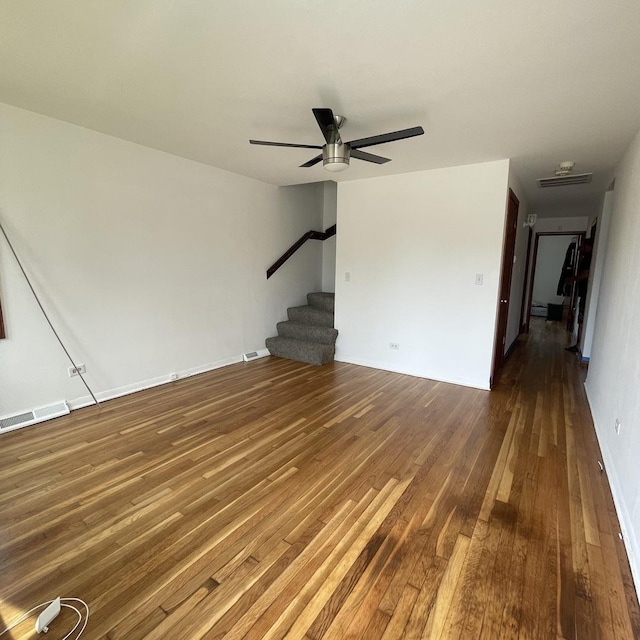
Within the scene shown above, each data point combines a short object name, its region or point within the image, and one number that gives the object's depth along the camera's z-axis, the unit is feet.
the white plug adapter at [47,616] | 4.07
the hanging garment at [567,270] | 23.63
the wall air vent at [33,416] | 8.83
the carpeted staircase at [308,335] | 15.40
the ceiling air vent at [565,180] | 12.90
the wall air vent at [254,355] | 15.65
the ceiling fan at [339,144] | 7.20
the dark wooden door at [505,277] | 12.75
